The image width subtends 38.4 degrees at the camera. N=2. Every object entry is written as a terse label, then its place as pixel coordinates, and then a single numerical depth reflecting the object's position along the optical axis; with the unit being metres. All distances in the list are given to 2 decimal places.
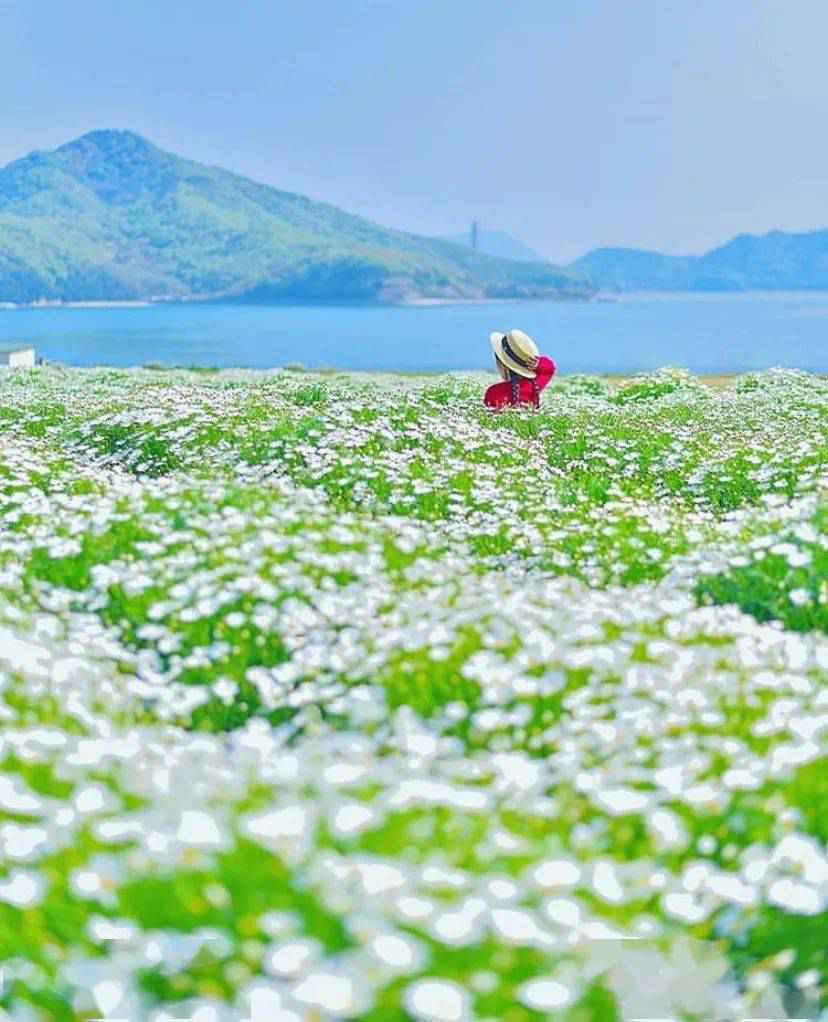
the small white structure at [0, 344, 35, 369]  54.59
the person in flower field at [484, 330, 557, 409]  19.78
